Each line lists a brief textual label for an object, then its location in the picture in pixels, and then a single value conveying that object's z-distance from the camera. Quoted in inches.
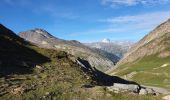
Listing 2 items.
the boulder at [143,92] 839.4
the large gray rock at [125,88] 783.7
